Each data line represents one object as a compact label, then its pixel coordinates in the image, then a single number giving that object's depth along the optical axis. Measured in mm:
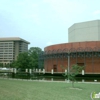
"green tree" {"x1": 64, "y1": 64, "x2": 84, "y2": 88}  22922
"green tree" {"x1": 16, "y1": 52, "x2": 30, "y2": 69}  65113
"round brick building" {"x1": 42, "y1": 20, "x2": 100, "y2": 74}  46594
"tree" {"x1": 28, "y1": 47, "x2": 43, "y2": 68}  69925
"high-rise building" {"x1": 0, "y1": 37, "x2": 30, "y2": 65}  141938
